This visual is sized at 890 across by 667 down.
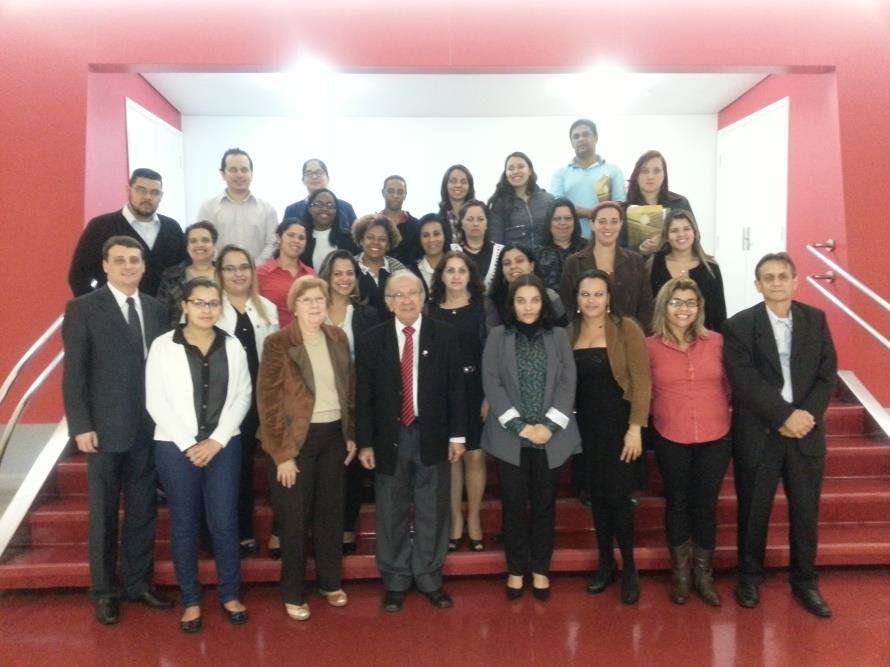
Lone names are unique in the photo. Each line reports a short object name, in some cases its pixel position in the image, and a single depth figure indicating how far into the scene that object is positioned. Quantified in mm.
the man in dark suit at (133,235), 3789
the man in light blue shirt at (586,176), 4676
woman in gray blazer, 3131
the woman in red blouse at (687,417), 3082
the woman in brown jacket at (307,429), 3012
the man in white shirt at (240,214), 4355
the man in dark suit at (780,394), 3059
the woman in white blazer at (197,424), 2934
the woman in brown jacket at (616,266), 3588
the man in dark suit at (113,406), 2994
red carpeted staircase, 3443
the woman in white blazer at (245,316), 3344
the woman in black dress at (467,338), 3350
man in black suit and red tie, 3139
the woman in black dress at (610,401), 3109
